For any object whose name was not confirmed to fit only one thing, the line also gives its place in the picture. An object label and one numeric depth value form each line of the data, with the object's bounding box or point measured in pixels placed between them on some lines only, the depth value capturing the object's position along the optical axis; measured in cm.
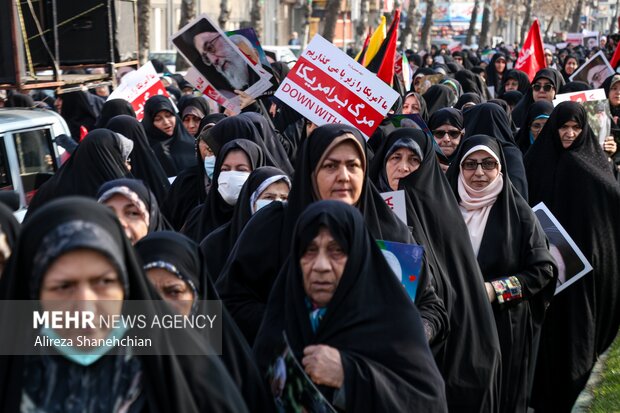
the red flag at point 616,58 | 1435
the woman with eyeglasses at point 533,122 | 860
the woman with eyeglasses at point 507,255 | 538
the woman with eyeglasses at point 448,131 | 767
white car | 729
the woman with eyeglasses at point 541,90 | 1066
